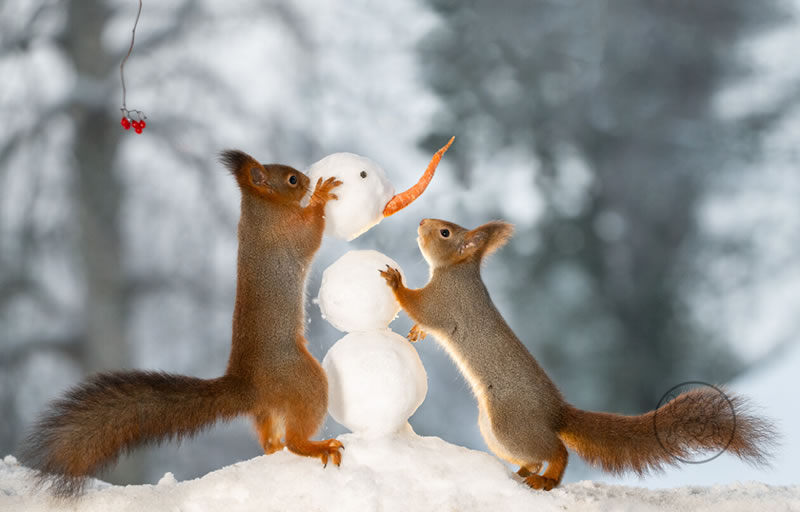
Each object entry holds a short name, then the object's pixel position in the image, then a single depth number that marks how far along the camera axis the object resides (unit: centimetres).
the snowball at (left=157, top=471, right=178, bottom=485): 542
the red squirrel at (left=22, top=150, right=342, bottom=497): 421
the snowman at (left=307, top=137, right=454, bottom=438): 467
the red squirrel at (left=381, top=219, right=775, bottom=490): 451
